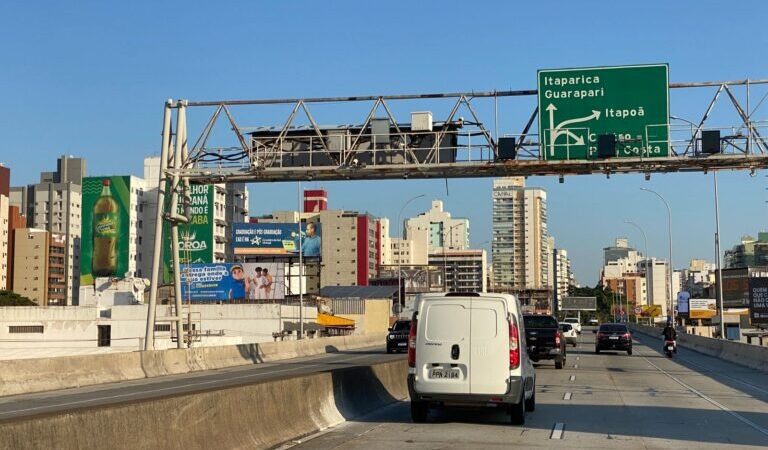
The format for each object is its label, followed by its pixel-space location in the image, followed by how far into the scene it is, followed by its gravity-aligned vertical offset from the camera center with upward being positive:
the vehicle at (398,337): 47.78 -2.77
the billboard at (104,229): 140.50 +8.58
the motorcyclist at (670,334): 47.53 -2.69
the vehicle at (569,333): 55.47 -3.11
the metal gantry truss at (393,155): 28.41 +4.25
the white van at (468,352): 14.46 -1.09
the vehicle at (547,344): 32.94 -2.19
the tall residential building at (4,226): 168.88 +11.20
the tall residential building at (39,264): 175.88 +4.07
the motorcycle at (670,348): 47.47 -3.39
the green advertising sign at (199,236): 129.38 +6.94
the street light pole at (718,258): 58.74 +1.68
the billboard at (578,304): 118.25 -2.73
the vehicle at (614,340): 48.12 -3.00
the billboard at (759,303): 77.00 -1.77
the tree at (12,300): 135.75 -2.16
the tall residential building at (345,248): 184.88 +7.20
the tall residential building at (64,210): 194.75 +16.15
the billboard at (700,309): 122.62 -3.60
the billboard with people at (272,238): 117.81 +5.93
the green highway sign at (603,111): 28.28 +5.35
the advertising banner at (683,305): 125.97 -3.11
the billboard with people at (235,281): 103.69 +0.36
